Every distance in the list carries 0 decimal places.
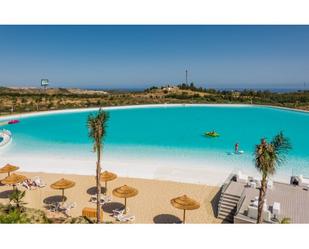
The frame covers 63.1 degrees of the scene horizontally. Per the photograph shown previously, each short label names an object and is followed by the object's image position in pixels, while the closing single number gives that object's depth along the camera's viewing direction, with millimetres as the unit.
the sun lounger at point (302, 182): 11766
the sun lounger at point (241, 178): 12195
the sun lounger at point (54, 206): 10704
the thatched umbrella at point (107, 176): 12195
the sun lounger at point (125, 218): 9953
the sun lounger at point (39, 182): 13031
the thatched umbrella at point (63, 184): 11130
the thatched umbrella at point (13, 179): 11650
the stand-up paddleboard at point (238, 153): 19891
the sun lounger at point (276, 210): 8961
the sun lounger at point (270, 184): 11497
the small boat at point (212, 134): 25781
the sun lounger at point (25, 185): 12812
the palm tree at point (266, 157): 7875
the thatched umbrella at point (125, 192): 10430
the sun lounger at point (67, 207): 10520
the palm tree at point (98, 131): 9195
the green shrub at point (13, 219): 7080
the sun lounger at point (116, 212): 10414
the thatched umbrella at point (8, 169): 12828
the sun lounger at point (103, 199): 11538
